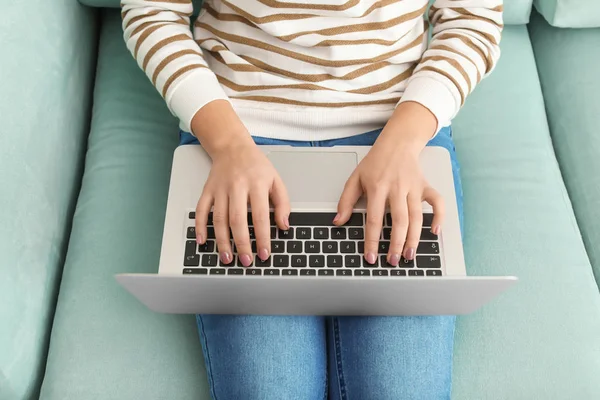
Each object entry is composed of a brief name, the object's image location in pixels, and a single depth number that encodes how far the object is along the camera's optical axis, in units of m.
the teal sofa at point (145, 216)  0.80
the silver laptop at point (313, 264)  0.58
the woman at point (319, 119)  0.73
